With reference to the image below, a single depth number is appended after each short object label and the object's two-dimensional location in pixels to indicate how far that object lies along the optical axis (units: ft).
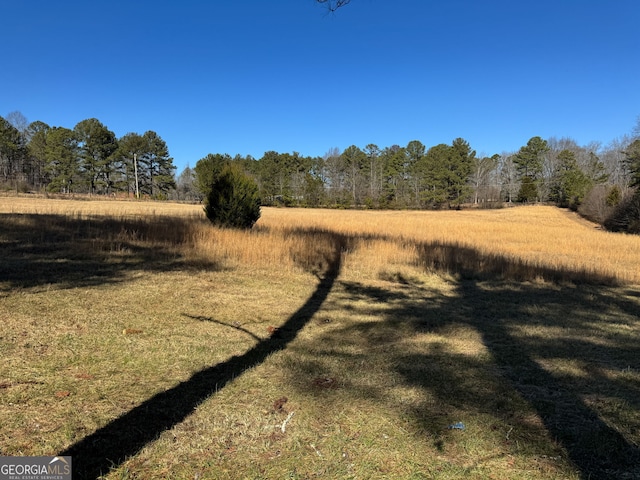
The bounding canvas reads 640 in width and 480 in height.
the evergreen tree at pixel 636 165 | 108.17
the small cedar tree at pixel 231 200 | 49.57
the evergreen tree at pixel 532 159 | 232.94
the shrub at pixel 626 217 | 109.50
